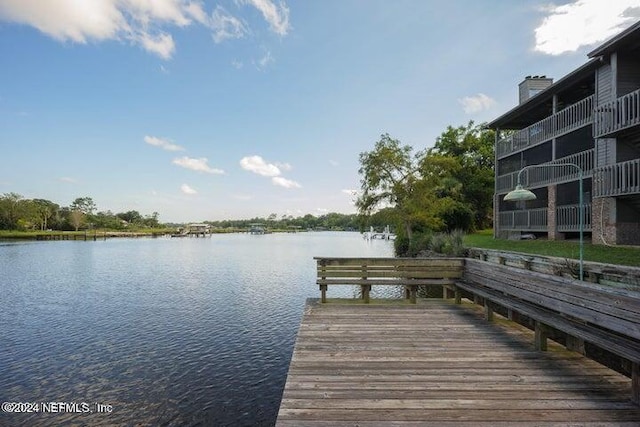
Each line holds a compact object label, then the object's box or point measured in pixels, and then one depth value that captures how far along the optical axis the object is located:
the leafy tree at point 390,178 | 29.00
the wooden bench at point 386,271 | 8.33
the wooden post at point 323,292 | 8.28
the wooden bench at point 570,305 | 3.54
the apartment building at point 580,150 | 13.77
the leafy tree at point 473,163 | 37.50
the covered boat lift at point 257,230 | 135.50
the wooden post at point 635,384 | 3.32
